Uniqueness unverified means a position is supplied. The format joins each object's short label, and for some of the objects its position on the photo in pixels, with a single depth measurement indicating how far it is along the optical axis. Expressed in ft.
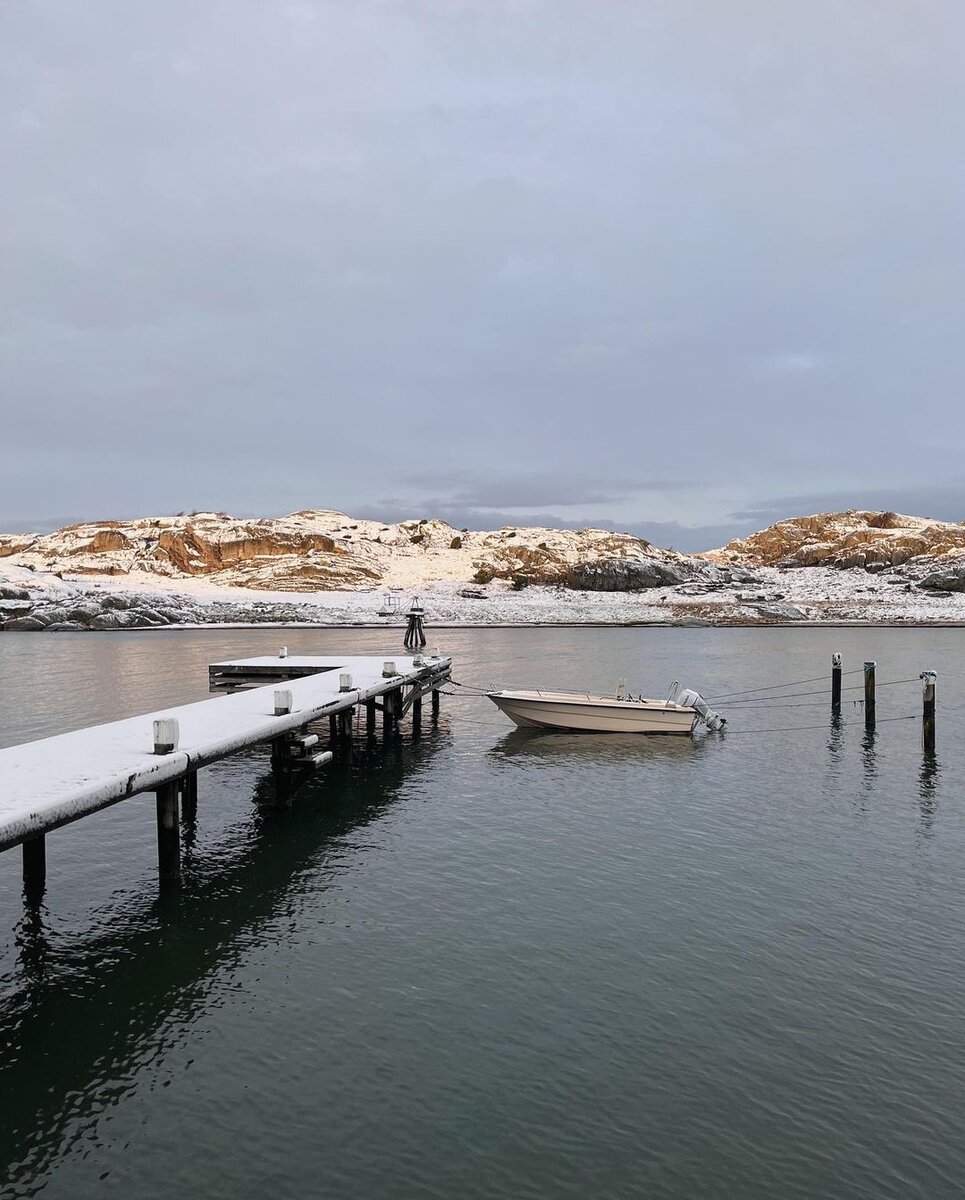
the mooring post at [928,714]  95.30
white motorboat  106.73
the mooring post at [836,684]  126.52
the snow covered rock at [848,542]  500.74
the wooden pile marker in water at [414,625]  146.52
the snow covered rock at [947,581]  414.41
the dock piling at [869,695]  111.04
